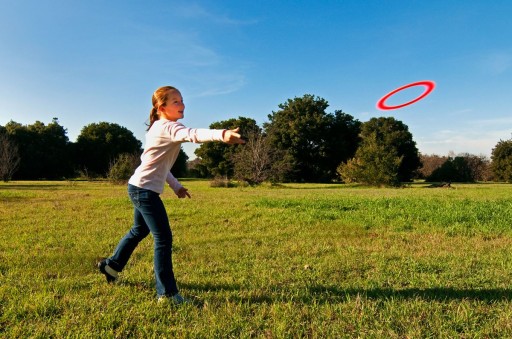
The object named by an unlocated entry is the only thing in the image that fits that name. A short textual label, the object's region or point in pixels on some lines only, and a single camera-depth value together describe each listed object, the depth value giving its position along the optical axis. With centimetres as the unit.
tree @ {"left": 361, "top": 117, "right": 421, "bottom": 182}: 5865
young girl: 389
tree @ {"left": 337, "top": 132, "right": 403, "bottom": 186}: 3616
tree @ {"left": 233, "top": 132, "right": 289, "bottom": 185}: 3944
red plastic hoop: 823
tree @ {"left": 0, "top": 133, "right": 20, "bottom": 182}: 4238
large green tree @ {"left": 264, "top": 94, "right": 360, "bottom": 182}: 5334
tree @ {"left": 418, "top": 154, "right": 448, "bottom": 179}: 7412
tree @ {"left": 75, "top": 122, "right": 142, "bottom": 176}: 6406
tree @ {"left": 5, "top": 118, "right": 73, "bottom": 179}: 5641
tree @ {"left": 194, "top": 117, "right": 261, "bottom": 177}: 6109
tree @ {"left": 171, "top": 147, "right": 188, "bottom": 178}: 7275
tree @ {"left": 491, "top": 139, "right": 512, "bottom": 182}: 5793
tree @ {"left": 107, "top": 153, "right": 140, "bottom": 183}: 3681
